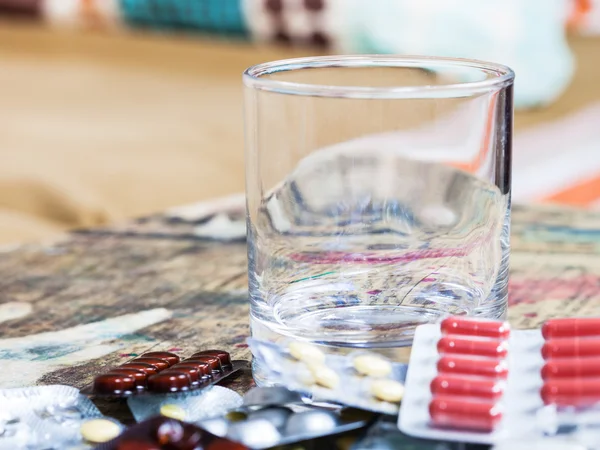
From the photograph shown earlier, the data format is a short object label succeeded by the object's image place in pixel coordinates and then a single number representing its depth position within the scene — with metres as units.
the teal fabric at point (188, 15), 1.54
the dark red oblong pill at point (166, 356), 0.52
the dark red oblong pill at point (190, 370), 0.50
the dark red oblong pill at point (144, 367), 0.50
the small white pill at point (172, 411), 0.49
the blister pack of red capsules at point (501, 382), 0.46
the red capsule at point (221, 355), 0.53
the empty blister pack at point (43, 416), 0.49
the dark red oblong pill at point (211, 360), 0.52
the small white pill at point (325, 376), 0.48
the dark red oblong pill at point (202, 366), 0.51
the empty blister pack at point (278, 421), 0.47
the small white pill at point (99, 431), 0.48
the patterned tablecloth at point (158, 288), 0.57
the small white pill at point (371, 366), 0.49
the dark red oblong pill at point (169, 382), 0.49
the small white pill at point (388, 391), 0.48
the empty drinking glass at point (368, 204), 0.51
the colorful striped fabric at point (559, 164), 1.01
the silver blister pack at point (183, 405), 0.49
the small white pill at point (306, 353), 0.49
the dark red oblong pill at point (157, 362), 0.51
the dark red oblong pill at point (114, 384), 0.49
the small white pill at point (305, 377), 0.49
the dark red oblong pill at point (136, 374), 0.50
